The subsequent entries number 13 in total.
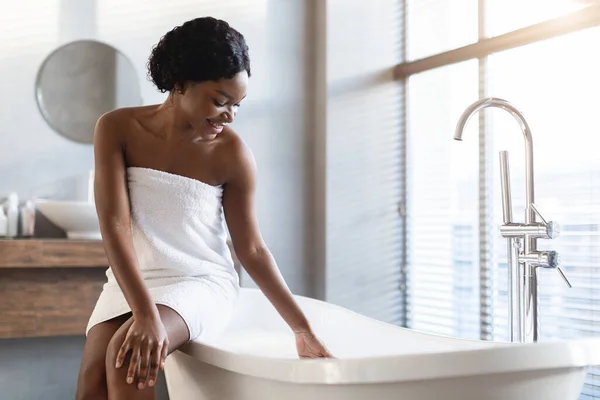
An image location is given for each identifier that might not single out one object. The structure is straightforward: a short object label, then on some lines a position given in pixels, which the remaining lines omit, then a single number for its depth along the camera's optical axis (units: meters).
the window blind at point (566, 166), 2.81
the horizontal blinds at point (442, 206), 3.45
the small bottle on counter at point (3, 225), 3.04
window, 2.85
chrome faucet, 2.09
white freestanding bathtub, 1.44
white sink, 3.06
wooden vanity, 2.88
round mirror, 3.36
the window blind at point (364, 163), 3.86
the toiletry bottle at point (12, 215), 3.08
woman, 1.83
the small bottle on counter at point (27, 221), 3.13
